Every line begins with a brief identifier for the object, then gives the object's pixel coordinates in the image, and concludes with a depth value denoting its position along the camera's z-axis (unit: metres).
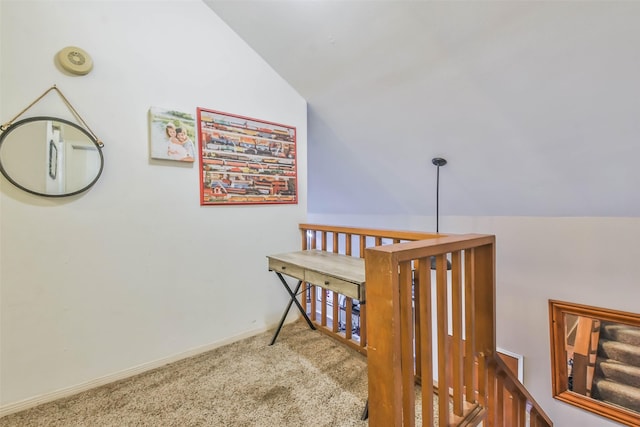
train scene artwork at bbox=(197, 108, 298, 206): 2.06
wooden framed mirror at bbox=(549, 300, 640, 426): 2.52
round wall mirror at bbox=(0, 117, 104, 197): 1.47
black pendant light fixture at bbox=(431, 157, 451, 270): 2.42
